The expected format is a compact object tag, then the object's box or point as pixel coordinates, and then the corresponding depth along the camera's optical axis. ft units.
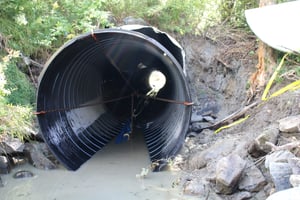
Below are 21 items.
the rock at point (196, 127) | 19.67
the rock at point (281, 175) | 11.22
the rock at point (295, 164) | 10.85
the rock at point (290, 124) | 13.34
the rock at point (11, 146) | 15.67
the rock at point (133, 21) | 24.17
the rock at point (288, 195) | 8.93
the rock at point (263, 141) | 13.58
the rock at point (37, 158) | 16.53
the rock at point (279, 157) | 11.78
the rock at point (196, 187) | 13.71
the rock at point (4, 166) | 15.49
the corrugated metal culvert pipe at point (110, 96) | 16.24
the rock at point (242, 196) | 12.63
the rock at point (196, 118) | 20.60
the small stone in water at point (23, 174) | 15.44
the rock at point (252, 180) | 12.72
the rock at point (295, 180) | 9.97
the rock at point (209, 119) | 20.34
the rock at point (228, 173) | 12.85
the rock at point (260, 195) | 12.43
